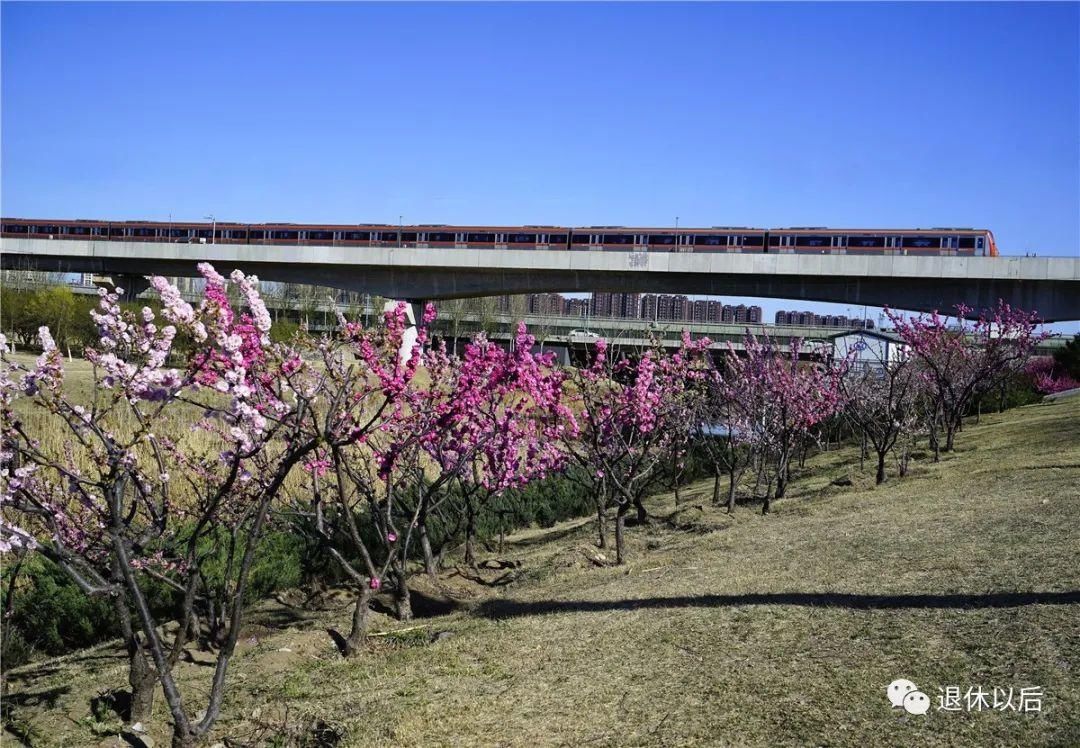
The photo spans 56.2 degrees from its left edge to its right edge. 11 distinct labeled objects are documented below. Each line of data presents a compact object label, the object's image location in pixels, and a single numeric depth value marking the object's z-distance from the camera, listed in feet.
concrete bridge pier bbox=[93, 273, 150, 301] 146.10
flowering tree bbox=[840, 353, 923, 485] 47.57
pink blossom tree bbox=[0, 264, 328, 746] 16.07
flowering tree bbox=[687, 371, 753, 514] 49.23
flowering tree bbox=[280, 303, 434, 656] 22.29
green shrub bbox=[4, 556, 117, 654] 27.71
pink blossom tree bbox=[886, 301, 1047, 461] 53.98
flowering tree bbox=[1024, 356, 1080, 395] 109.81
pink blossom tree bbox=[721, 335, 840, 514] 45.62
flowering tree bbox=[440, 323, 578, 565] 31.19
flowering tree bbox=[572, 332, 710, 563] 35.76
